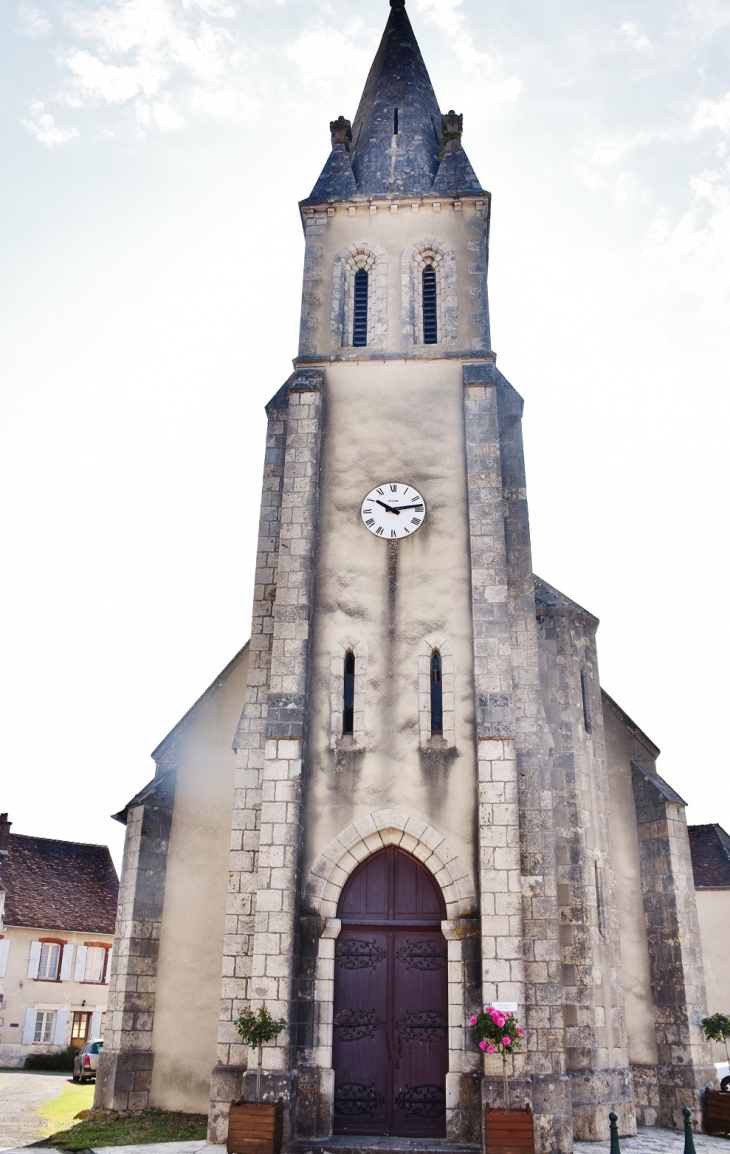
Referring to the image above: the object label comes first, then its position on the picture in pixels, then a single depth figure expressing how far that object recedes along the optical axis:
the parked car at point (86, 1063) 21.47
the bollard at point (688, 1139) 8.66
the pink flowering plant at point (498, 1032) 10.27
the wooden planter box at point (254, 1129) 10.02
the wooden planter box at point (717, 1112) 13.04
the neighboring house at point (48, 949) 27.38
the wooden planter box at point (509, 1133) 9.84
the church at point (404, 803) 11.25
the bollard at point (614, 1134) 8.34
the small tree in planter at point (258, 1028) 10.55
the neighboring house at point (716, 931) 25.42
